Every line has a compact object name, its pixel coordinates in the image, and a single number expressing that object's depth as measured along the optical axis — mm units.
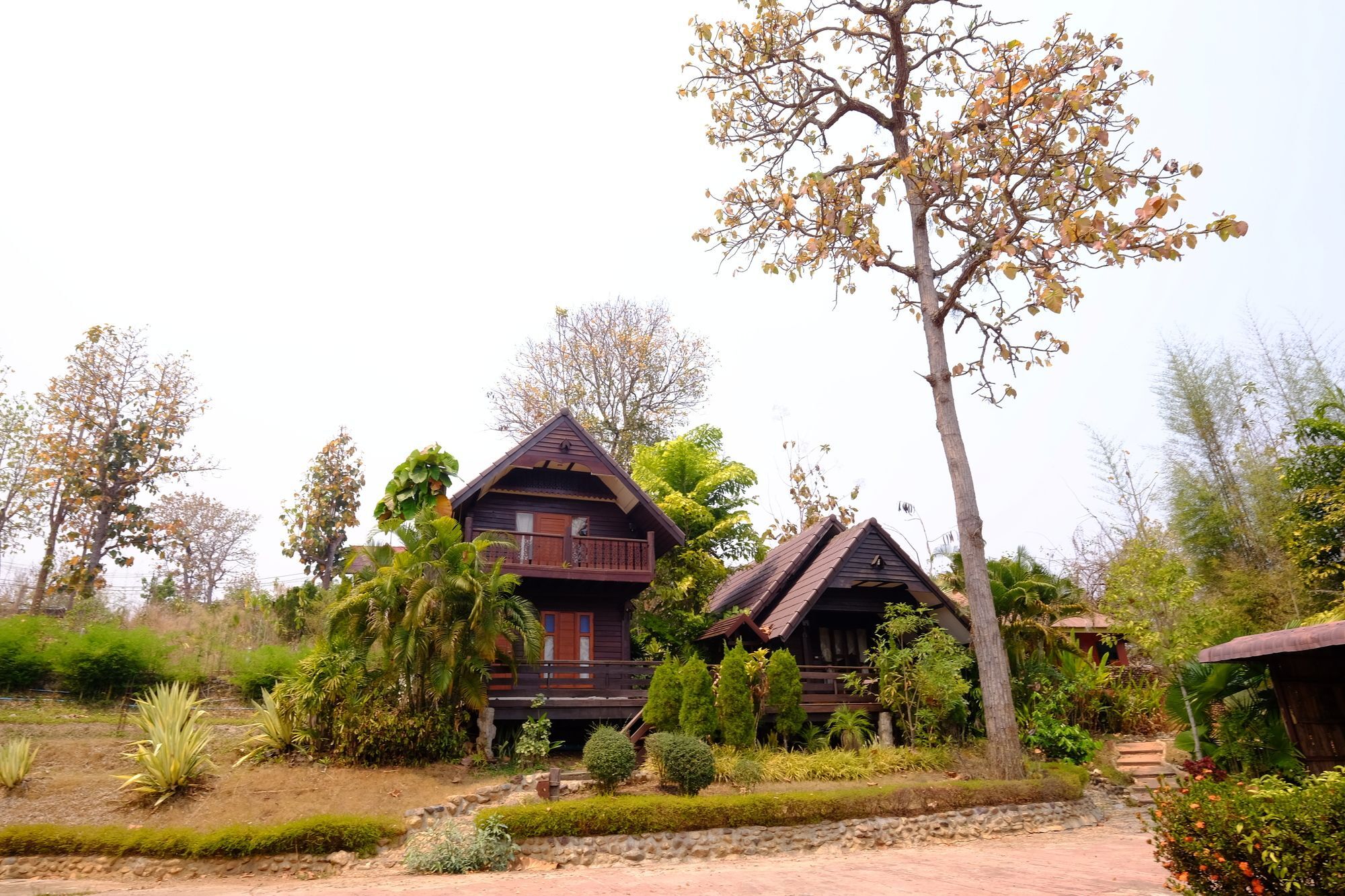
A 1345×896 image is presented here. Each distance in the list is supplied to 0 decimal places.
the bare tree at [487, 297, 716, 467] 30703
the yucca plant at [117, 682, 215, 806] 11891
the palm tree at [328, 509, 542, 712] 14359
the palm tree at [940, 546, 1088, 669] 19312
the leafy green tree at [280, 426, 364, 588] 30688
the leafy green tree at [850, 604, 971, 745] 16734
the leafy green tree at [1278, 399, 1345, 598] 16500
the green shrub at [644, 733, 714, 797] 12758
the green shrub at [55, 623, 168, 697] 17062
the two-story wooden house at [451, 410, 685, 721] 17656
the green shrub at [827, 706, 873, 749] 16891
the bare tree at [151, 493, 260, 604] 39688
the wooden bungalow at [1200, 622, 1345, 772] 8945
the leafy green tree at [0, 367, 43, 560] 26375
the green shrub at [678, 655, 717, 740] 14992
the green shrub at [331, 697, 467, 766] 14016
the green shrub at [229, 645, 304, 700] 18609
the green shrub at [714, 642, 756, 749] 15141
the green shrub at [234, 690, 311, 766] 14164
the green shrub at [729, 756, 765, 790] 13734
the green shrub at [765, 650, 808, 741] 16266
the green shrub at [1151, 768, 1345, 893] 5777
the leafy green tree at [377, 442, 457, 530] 18891
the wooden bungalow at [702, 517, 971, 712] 18250
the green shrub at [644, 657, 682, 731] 15336
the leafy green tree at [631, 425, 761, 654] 20531
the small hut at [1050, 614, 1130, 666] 23609
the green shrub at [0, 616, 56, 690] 16812
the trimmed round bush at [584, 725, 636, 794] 12508
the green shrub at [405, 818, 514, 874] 10266
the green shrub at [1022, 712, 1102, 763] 17125
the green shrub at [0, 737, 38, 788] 11812
